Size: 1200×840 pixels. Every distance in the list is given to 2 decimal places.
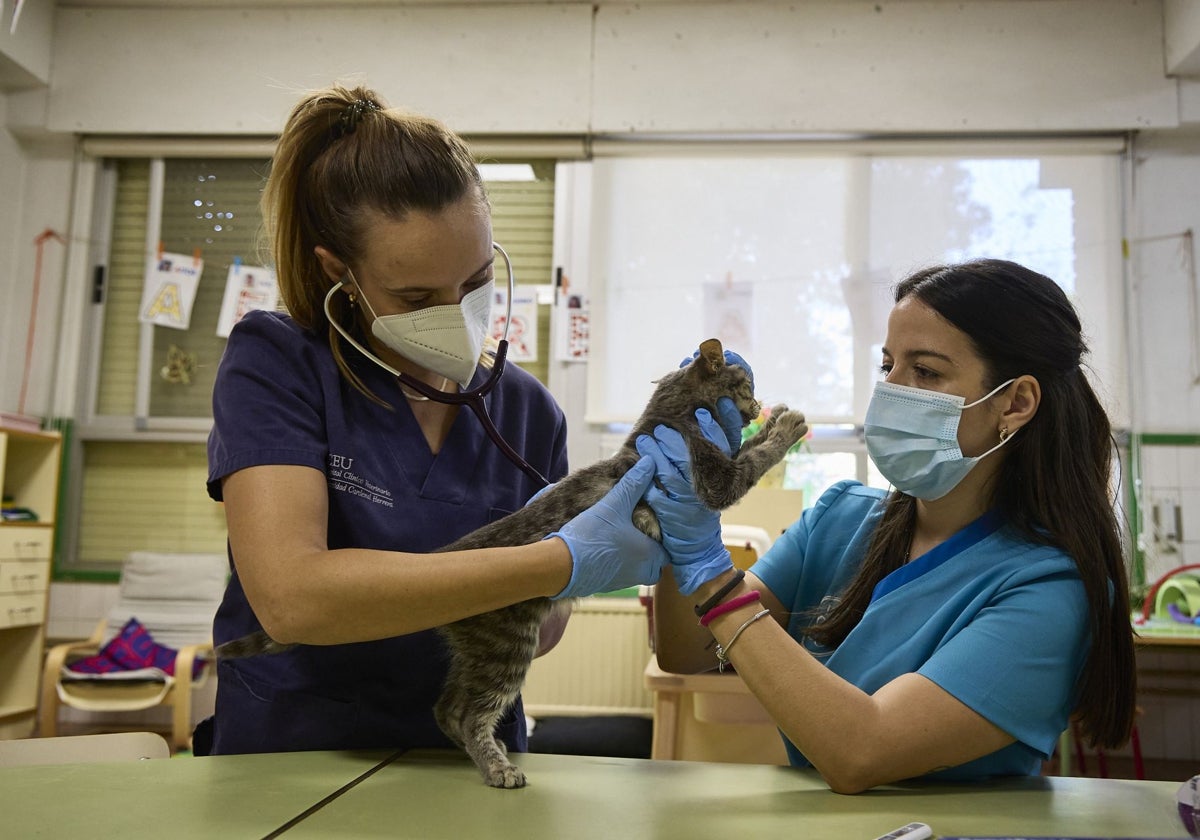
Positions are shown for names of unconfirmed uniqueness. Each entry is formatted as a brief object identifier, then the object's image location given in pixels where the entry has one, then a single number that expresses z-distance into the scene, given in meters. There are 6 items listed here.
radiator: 4.68
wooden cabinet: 4.59
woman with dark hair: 1.27
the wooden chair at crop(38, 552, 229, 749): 4.43
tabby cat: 1.40
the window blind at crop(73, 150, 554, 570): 5.30
